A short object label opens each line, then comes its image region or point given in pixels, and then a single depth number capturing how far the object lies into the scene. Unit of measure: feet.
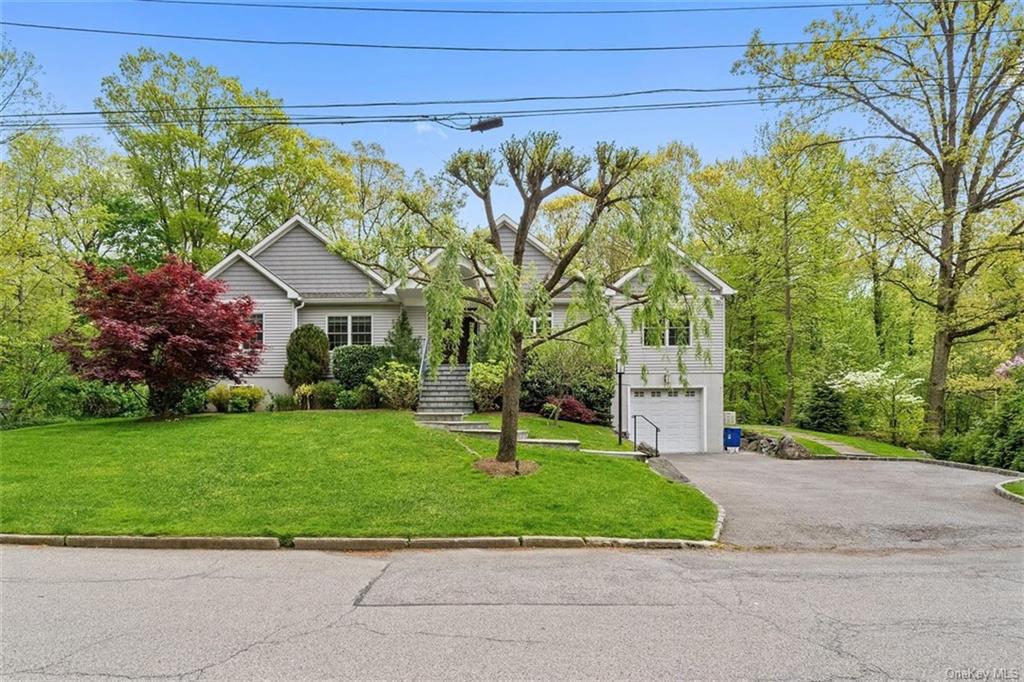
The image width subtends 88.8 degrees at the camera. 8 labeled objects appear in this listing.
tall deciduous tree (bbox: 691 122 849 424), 77.97
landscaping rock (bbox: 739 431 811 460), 54.65
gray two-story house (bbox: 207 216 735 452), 60.39
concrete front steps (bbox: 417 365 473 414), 52.29
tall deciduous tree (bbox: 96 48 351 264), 76.43
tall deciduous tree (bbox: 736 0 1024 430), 54.70
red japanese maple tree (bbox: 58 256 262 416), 41.68
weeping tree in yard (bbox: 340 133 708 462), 28.09
